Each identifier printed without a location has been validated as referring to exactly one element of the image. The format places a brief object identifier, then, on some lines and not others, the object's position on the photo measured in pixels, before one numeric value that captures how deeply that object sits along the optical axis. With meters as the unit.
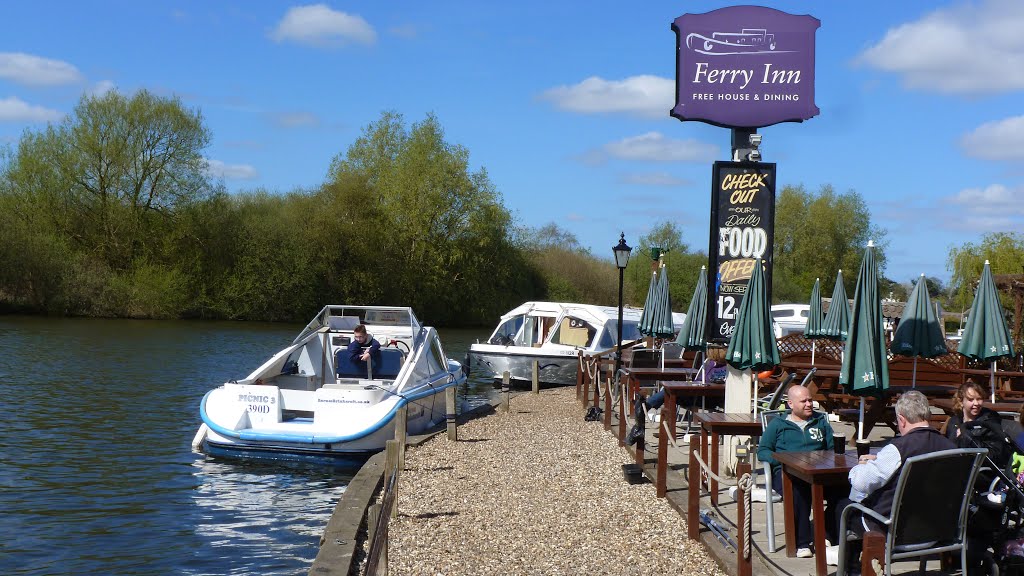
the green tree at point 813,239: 75.44
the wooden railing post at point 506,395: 21.23
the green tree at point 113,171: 53.28
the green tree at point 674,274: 72.94
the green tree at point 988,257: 50.59
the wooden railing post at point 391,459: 9.95
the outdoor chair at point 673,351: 27.56
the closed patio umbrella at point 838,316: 21.52
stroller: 6.46
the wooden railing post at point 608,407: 16.69
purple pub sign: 14.99
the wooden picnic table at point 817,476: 6.63
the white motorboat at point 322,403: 15.31
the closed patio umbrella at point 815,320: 23.25
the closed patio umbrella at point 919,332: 13.36
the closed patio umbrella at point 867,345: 10.58
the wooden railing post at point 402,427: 14.05
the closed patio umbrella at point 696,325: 17.05
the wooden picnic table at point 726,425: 9.26
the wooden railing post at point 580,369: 23.33
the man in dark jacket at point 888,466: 6.34
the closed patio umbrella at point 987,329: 13.01
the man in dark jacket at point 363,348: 18.72
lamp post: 23.38
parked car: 38.70
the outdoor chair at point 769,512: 7.66
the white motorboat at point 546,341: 29.34
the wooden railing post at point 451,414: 16.17
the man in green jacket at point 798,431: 7.99
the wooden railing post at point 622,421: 14.47
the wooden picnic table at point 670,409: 10.02
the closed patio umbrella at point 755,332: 10.77
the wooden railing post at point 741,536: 6.91
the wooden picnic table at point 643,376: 16.58
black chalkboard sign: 14.20
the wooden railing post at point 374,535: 6.94
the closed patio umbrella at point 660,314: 23.42
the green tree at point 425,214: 62.72
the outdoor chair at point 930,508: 5.83
